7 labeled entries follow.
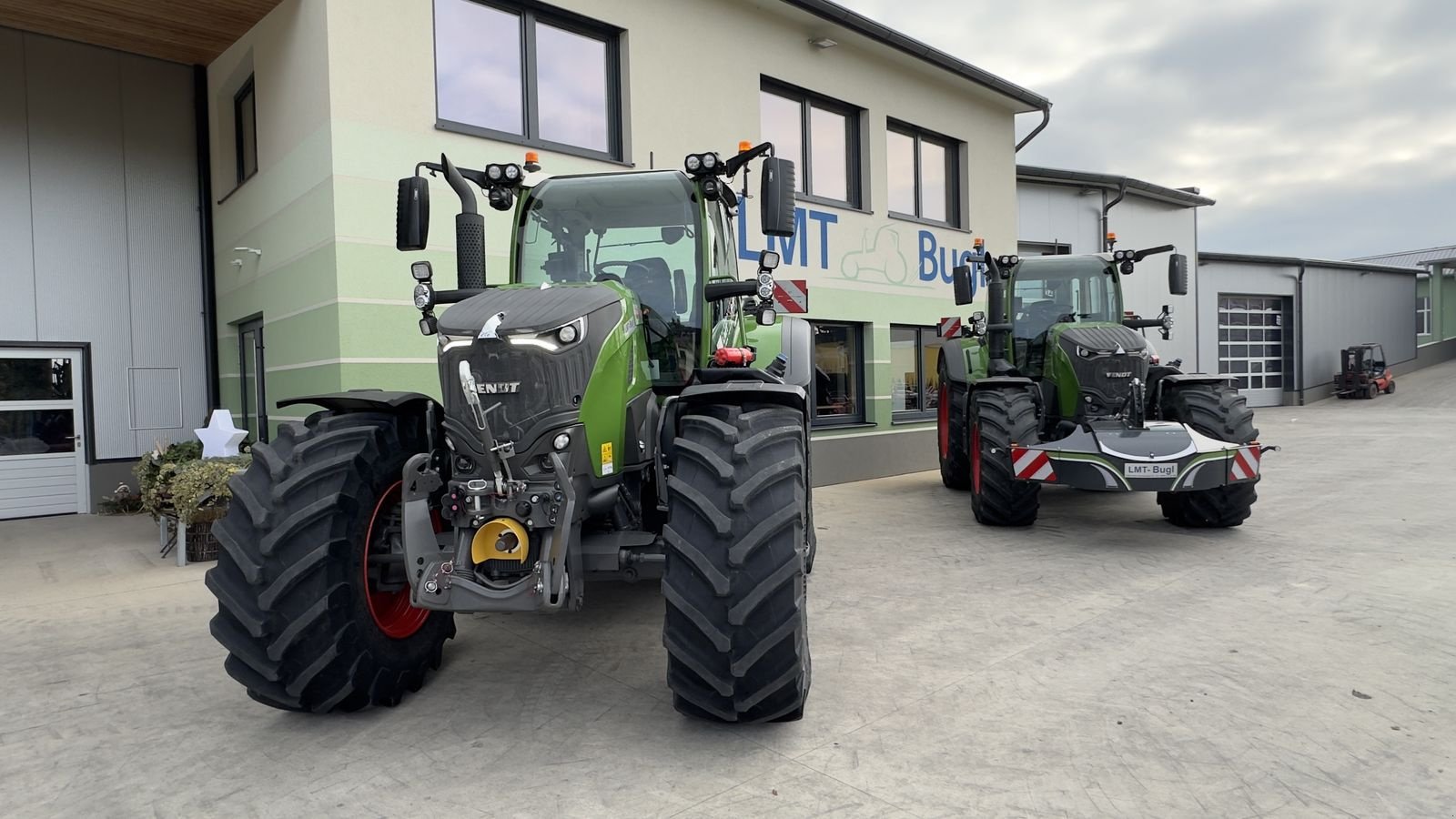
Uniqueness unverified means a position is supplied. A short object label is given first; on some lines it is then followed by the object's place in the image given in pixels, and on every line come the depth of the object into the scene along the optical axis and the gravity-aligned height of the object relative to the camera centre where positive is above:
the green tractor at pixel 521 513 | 3.06 -0.46
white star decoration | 7.45 -0.36
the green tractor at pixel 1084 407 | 6.25 -0.23
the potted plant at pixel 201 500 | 6.57 -0.79
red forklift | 23.36 +0.01
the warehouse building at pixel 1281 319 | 22.27 +1.57
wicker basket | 6.68 -1.14
